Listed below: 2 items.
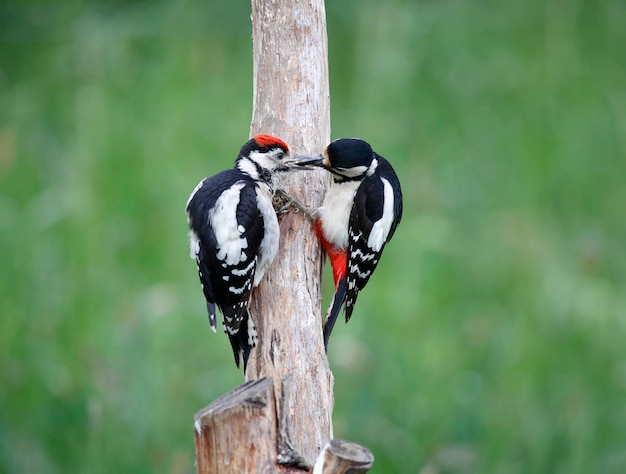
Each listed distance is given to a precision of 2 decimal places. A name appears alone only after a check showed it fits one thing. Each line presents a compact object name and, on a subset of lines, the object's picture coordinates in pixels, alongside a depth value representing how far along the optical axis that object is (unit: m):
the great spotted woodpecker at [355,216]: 6.68
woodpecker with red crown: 5.98
